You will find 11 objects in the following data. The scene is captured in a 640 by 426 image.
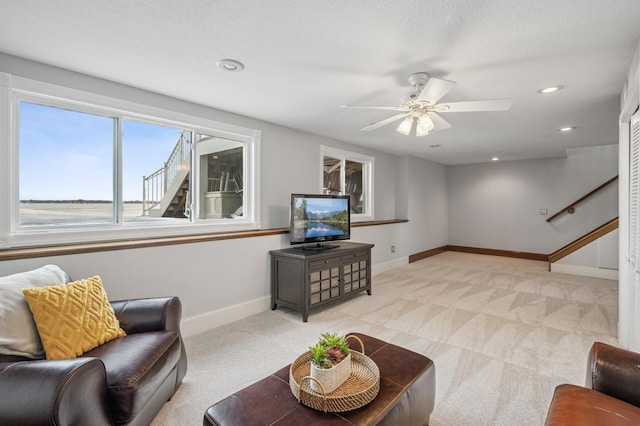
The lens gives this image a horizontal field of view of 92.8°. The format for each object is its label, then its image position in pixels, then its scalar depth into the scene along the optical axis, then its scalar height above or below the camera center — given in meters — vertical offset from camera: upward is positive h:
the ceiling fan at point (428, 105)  2.06 +0.80
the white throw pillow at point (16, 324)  1.51 -0.57
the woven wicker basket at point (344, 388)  1.31 -0.82
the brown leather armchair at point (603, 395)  1.20 -0.81
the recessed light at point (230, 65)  2.23 +1.10
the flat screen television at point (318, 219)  3.73 -0.11
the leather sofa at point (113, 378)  1.15 -0.76
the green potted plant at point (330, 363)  1.39 -0.72
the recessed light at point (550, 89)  2.70 +1.09
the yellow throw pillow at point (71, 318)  1.60 -0.60
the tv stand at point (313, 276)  3.38 -0.78
